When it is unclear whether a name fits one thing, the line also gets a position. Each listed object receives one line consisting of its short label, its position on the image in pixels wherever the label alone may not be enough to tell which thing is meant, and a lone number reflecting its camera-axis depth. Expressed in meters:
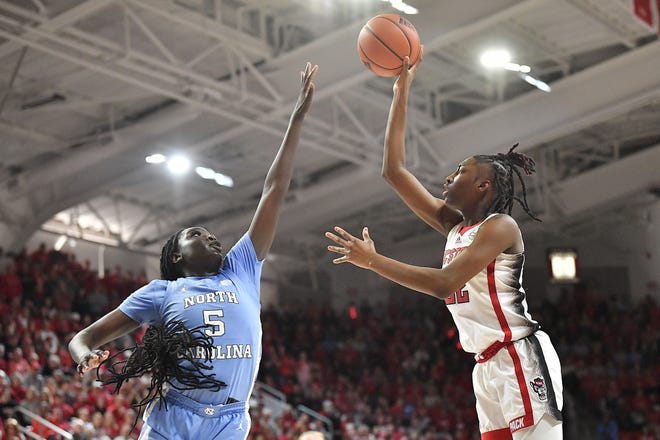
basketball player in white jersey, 3.77
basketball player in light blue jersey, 3.85
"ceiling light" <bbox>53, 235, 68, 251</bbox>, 21.03
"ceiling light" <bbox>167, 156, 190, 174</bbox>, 16.44
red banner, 13.30
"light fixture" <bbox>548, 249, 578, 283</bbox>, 22.20
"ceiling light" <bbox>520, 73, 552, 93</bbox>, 17.14
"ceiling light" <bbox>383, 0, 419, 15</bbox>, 12.83
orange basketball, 5.35
